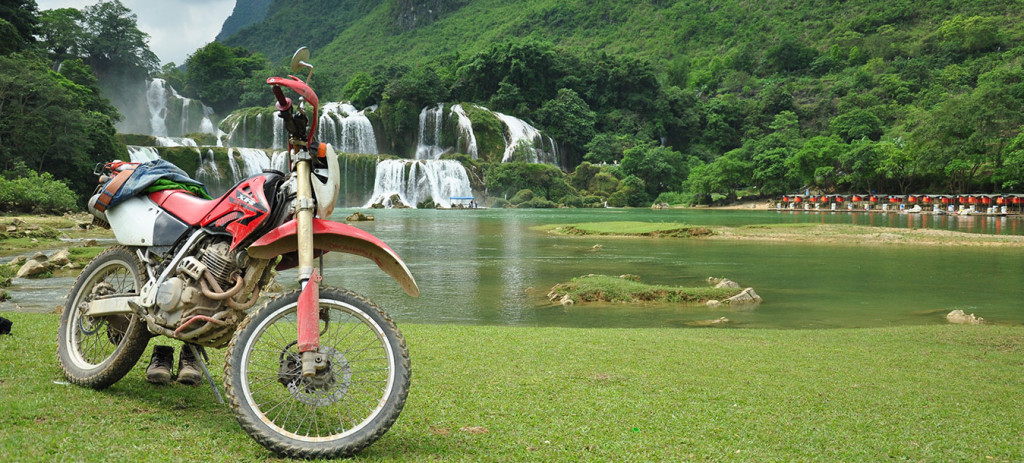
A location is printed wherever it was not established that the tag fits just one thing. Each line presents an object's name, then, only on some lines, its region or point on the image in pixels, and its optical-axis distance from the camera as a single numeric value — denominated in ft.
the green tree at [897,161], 202.80
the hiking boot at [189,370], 15.79
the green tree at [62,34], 281.54
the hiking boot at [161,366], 15.85
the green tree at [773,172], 234.38
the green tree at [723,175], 239.03
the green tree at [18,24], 154.40
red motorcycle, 12.10
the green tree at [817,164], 226.17
